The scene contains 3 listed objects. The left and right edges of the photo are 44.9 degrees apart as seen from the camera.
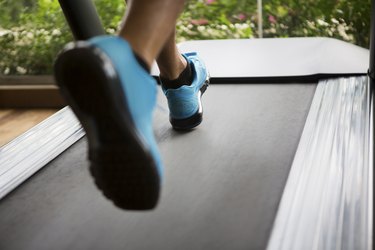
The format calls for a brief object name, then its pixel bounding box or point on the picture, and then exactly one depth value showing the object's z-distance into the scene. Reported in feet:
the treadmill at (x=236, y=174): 3.34
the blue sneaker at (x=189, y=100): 4.84
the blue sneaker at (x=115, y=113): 2.44
